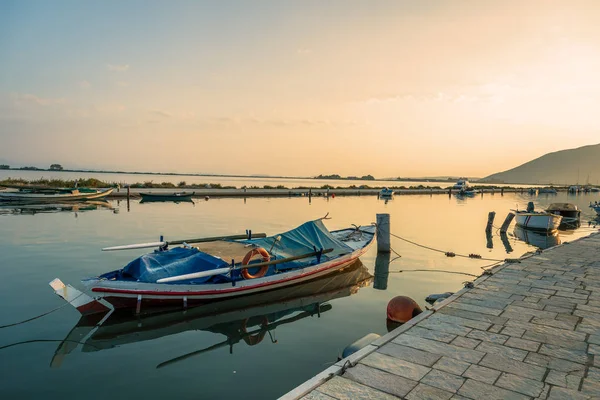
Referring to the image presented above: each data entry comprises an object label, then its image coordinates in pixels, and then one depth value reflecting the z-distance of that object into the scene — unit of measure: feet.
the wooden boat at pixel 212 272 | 34.24
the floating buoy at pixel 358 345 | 23.64
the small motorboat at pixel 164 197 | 159.02
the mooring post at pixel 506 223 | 92.63
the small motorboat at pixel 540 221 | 95.14
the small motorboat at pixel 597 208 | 138.62
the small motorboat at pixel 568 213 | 115.85
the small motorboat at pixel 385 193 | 222.28
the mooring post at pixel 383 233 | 66.69
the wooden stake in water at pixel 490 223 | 92.90
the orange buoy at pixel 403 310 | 32.50
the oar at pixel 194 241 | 44.60
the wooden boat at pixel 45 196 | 139.33
